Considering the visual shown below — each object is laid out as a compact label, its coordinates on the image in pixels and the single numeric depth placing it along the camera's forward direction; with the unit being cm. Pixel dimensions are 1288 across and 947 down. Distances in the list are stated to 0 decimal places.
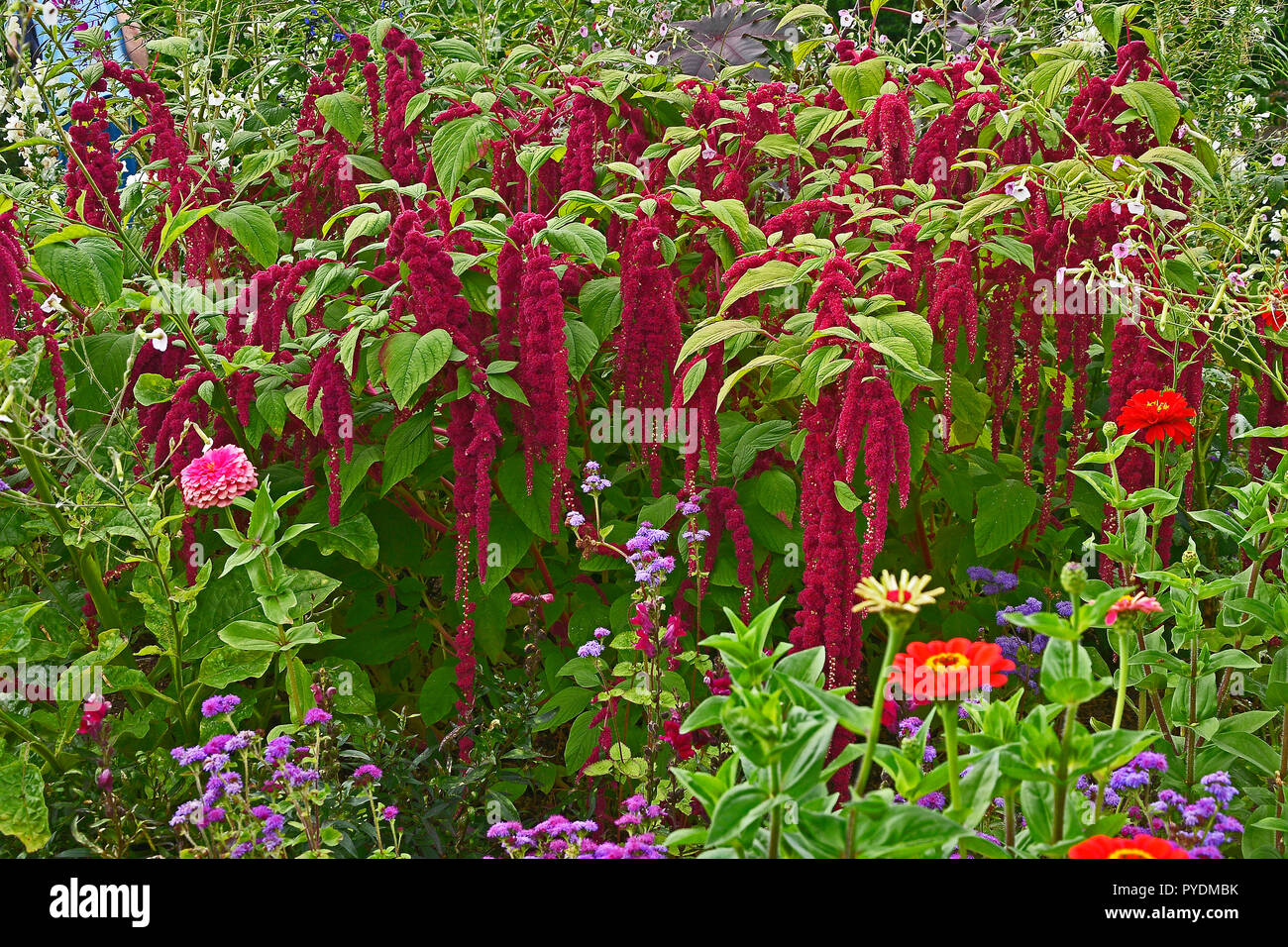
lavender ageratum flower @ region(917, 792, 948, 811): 165
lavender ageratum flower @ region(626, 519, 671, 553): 185
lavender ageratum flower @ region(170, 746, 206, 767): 161
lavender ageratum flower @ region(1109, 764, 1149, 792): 149
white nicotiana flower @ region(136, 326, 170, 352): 204
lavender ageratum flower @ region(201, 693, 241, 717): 171
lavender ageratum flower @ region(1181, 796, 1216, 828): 144
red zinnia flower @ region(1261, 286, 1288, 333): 204
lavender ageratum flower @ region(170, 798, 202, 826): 150
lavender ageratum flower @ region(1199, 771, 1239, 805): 149
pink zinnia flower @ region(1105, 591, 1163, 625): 130
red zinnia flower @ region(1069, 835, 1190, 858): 110
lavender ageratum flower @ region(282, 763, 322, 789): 157
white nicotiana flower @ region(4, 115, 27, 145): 271
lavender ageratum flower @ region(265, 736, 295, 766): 160
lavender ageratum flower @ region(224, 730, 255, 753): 162
